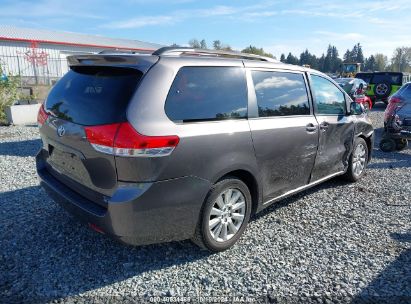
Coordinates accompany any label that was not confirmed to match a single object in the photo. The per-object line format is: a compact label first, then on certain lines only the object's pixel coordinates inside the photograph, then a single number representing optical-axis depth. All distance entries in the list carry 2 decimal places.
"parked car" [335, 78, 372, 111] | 14.69
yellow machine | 45.69
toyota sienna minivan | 2.59
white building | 23.06
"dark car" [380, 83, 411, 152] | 7.51
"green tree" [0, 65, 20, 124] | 10.70
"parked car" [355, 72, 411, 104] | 17.38
